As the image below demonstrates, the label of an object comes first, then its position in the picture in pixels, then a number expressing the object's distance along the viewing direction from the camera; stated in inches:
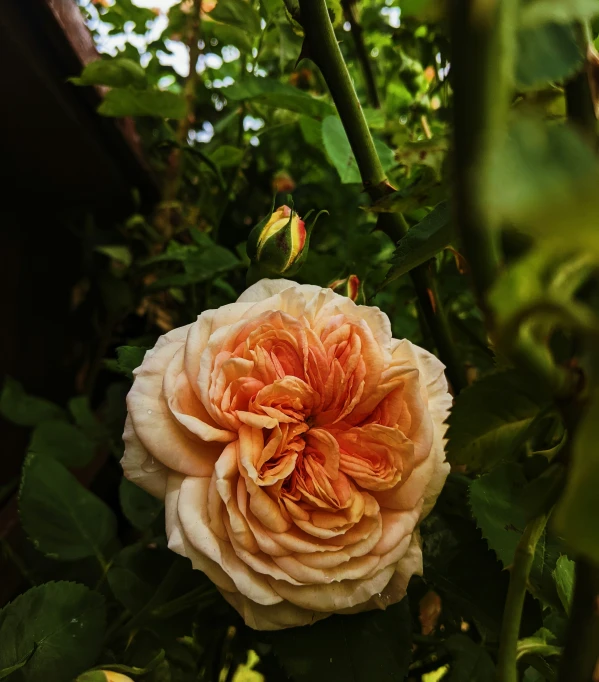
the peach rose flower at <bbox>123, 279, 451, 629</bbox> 9.3
